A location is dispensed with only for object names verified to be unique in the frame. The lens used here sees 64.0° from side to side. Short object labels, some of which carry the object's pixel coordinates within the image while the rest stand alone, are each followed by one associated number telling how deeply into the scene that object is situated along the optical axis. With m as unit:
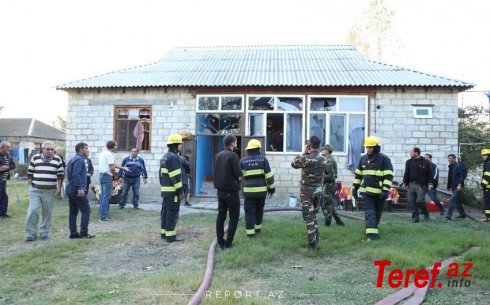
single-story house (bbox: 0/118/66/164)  35.38
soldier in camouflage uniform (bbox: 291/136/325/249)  6.42
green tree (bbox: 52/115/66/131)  59.28
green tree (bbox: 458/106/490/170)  13.53
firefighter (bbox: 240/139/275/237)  6.80
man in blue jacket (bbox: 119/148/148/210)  10.66
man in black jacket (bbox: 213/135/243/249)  6.23
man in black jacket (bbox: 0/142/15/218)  9.23
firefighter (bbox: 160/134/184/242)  6.82
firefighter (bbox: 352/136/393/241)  6.83
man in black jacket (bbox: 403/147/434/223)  9.17
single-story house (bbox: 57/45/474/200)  11.99
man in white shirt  9.09
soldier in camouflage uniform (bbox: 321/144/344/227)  8.02
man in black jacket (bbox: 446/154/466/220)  9.66
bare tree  29.11
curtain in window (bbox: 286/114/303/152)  12.54
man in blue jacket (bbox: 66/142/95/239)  7.05
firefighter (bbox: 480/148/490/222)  9.24
